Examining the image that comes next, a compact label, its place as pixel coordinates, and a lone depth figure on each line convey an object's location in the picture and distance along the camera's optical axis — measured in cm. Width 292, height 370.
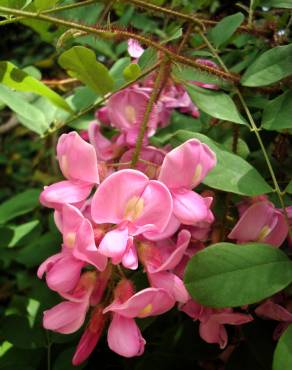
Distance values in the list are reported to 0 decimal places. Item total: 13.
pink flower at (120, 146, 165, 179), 13
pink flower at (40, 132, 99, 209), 12
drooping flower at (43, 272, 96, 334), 12
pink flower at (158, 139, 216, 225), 12
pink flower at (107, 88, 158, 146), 16
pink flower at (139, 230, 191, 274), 12
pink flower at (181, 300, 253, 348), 12
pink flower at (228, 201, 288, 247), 13
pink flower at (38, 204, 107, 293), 11
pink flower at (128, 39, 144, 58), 15
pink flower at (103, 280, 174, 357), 11
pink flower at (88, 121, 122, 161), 15
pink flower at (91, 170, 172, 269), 11
